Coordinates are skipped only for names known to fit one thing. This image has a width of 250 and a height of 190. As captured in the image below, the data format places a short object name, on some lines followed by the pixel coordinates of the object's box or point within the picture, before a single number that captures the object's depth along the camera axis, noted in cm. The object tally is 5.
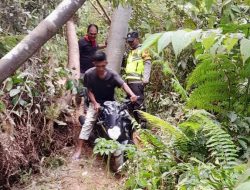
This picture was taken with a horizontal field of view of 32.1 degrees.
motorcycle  577
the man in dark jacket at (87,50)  779
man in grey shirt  616
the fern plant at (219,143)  324
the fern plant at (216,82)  327
